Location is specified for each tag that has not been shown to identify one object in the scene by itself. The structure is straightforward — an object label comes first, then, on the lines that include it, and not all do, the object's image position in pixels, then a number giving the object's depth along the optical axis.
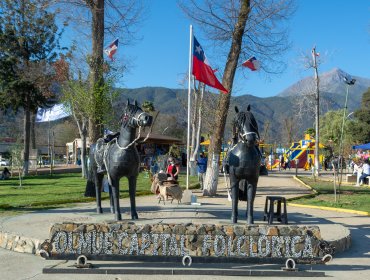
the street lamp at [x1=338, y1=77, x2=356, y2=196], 17.08
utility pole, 34.76
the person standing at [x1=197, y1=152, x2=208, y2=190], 23.98
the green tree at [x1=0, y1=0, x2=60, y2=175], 36.12
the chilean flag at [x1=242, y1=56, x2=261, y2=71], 17.61
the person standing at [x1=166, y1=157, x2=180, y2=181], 18.20
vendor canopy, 37.72
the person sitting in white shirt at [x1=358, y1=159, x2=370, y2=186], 28.73
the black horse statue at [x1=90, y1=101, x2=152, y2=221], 9.67
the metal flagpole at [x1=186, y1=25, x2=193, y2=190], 16.43
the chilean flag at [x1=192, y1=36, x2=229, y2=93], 15.28
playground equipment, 54.59
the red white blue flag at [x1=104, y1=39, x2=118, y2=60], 19.36
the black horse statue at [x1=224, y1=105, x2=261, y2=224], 9.05
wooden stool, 10.52
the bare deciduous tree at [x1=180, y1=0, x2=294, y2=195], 19.62
